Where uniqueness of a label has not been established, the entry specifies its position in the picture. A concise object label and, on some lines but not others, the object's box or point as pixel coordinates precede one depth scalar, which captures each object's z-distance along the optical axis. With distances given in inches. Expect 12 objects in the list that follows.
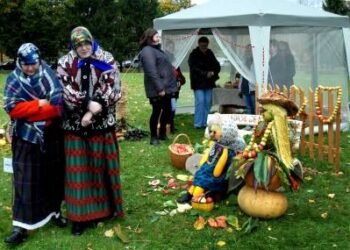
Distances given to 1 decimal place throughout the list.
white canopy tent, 300.0
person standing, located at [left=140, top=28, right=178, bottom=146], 287.7
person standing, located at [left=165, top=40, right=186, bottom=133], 368.4
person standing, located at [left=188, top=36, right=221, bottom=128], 362.9
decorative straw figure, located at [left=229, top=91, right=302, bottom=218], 167.5
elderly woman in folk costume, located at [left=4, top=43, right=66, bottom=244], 151.9
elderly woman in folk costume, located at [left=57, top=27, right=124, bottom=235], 155.3
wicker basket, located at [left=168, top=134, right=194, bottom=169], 243.3
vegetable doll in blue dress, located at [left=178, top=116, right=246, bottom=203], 185.9
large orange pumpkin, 173.3
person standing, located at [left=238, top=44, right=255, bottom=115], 330.5
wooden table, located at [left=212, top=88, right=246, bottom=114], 395.5
